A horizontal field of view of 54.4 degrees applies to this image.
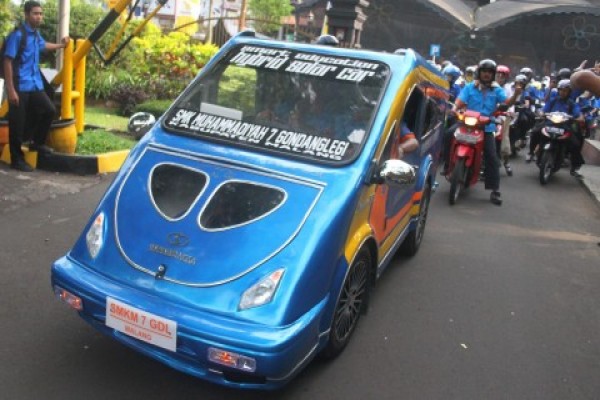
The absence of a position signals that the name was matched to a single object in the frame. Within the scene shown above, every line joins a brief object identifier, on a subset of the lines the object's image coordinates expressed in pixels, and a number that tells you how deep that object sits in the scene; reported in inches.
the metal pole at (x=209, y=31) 781.1
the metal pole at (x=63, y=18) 315.0
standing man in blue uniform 247.6
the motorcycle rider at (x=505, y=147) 406.9
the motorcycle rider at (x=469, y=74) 497.7
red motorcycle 307.9
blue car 108.4
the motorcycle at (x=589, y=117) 418.8
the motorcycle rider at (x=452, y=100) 351.6
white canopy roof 1114.1
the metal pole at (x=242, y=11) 682.7
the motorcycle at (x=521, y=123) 478.0
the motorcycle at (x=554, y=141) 381.7
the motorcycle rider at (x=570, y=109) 387.2
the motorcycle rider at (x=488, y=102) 306.7
